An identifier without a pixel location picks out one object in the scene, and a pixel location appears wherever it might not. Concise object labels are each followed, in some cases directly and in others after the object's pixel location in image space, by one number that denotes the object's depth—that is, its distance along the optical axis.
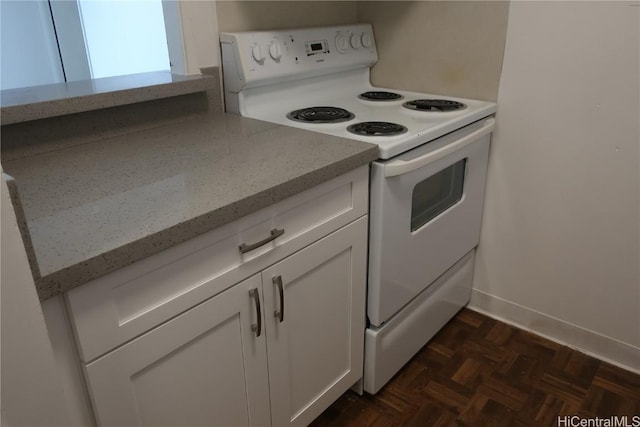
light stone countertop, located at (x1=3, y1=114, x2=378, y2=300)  0.82
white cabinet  0.89
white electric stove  1.44
